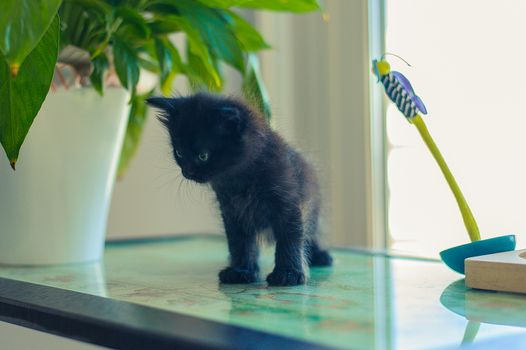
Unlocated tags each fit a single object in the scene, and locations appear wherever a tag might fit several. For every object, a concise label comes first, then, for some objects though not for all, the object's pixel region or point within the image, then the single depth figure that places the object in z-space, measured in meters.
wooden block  0.70
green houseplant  0.92
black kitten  0.73
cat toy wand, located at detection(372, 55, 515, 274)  0.78
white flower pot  0.95
